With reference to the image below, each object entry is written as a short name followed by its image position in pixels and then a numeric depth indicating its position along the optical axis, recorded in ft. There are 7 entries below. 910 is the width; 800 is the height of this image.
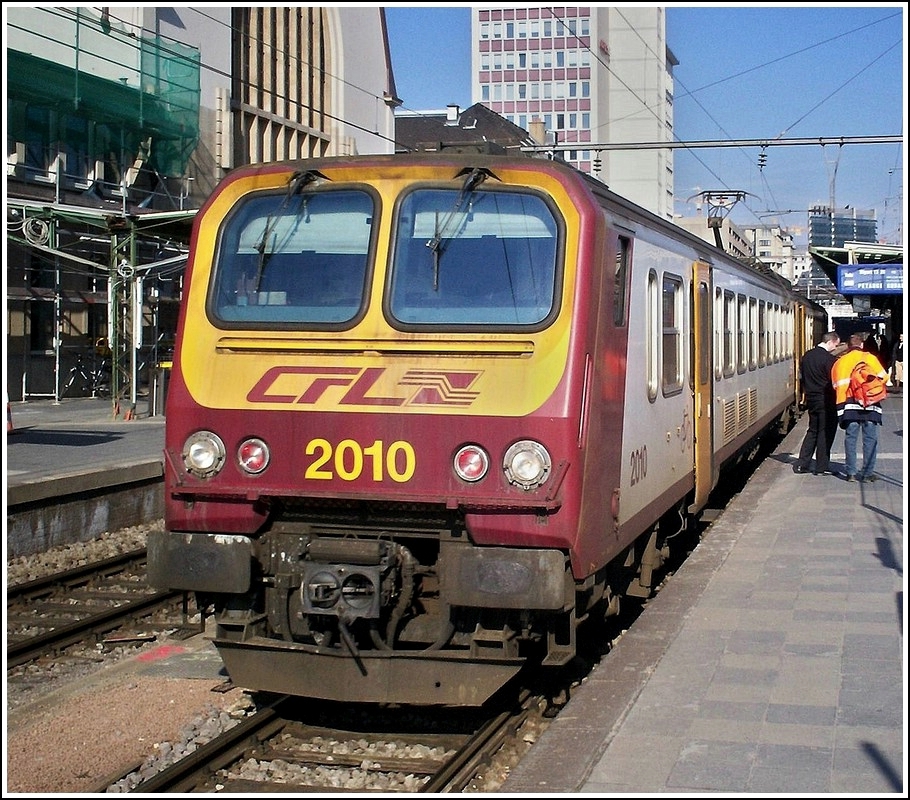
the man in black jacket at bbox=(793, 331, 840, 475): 49.90
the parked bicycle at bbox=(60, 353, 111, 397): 96.32
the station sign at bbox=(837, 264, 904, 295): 99.55
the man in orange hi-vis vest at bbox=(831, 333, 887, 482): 45.88
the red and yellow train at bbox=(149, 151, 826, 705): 19.31
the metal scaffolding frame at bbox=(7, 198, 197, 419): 68.85
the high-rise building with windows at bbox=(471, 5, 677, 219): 351.25
